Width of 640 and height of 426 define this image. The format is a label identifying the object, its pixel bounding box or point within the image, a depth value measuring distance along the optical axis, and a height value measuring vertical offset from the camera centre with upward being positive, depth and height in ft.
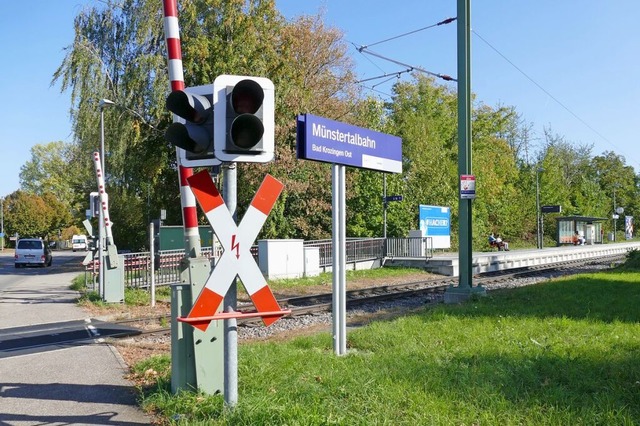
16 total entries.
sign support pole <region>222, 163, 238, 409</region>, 15.60 -3.05
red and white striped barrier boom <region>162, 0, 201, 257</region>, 18.17 +4.51
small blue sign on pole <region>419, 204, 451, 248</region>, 96.73 +0.94
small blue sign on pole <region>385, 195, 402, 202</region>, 84.39 +4.59
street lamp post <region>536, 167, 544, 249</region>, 148.36 +0.08
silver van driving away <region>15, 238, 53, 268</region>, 119.03 -3.75
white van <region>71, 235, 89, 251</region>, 259.35 -4.14
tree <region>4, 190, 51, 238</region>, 271.69 +8.11
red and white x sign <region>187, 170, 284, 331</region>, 14.60 -0.33
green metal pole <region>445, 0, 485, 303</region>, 45.55 +8.15
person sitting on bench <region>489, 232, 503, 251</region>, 140.56 -3.38
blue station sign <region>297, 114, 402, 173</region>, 23.72 +3.79
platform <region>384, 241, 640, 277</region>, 86.02 -5.19
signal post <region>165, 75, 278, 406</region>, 14.73 +2.11
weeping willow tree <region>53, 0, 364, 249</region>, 90.33 +23.51
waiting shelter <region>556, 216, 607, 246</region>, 161.36 -0.11
